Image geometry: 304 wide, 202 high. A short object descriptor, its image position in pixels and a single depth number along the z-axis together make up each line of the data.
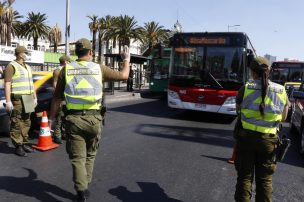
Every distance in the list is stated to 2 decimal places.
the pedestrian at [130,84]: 16.22
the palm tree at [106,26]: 33.12
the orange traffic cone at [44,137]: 4.53
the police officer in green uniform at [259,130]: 2.53
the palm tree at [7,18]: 26.32
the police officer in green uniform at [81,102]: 2.75
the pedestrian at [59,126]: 4.93
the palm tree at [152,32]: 35.93
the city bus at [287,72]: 13.25
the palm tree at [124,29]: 32.66
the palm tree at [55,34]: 38.09
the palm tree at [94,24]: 32.76
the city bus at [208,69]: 7.40
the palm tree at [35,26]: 32.03
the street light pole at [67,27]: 15.60
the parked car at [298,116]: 4.87
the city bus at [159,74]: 14.09
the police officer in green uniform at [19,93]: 4.17
